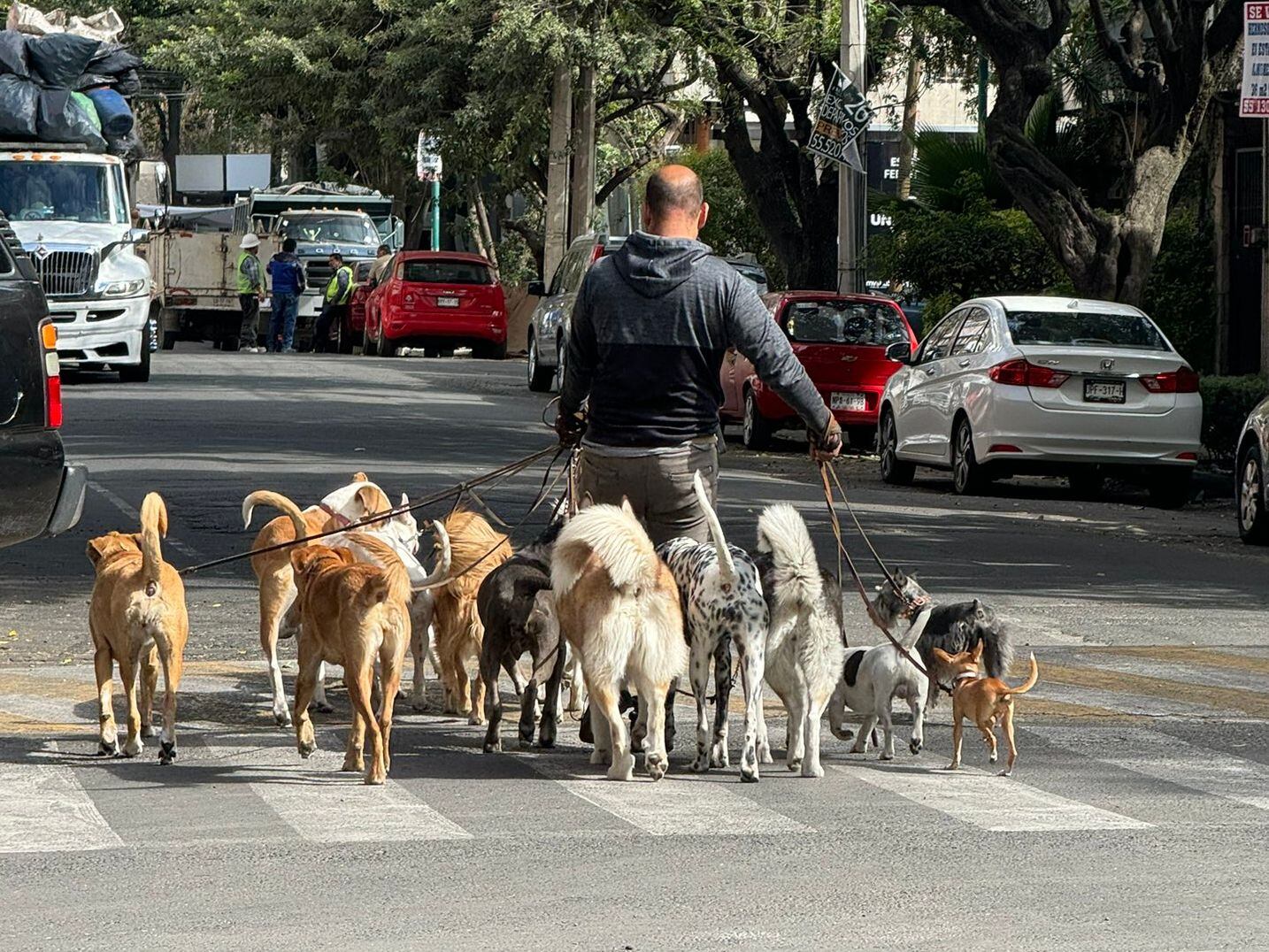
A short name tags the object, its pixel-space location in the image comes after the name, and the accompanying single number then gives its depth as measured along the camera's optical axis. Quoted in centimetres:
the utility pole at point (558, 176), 4503
